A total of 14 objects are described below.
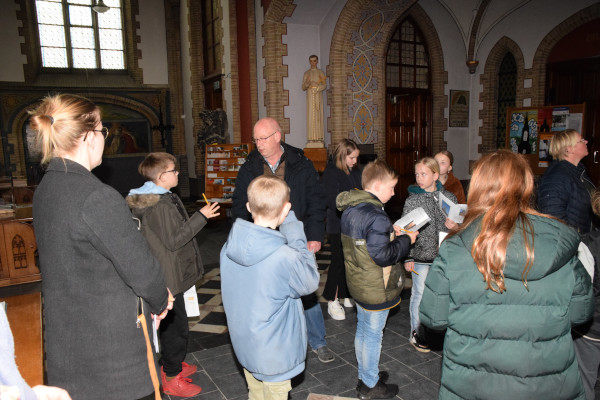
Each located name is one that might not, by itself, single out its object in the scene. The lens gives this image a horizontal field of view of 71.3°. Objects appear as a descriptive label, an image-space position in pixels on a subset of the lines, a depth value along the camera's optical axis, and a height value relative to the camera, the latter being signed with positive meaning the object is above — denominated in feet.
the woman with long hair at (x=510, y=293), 4.54 -1.76
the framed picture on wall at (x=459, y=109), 33.99 +2.34
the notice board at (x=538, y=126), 24.44 +0.58
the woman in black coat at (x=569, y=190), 10.21 -1.34
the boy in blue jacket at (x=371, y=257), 7.55 -2.13
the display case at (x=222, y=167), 29.30 -1.62
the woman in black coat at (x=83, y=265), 4.55 -1.30
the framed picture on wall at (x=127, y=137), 44.21 +0.98
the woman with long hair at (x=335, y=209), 12.64 -2.02
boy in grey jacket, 7.97 -1.82
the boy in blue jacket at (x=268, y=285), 5.73 -2.00
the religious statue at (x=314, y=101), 27.37 +2.66
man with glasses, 10.07 -1.13
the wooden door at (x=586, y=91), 27.89 +3.00
